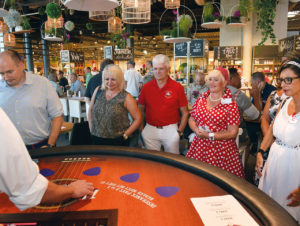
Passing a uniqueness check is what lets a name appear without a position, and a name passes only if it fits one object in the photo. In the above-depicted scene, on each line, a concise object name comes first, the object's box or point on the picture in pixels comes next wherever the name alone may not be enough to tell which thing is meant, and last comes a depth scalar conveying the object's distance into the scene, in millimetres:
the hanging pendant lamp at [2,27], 6852
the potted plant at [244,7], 6643
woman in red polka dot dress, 2555
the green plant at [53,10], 4711
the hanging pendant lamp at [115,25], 6496
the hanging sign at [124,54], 9734
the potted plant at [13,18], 5789
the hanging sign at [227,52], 10188
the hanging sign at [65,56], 10734
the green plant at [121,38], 8592
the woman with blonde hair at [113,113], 2758
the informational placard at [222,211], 1051
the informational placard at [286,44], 7375
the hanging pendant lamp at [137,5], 2930
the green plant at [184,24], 4875
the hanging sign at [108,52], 9985
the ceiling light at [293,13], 11844
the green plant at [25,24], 6757
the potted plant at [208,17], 6199
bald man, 2252
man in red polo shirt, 2996
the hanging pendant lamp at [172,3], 4930
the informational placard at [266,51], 9922
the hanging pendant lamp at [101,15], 3949
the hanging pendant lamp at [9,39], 7996
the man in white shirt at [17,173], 799
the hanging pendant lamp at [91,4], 1907
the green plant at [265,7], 6668
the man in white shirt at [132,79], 7320
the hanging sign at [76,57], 10945
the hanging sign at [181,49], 8609
